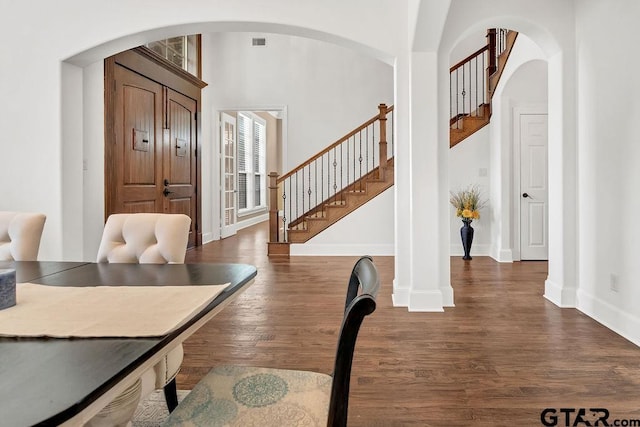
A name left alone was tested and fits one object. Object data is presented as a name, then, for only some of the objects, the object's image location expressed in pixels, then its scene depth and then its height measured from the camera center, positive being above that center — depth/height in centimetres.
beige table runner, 98 -26
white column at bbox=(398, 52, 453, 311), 369 +19
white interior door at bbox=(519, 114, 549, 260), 592 +24
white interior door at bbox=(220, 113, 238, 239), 823 +60
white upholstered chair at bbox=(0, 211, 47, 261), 207 -13
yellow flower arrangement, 600 +5
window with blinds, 1049 +113
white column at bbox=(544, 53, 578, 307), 373 +18
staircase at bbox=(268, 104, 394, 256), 657 +37
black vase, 602 -43
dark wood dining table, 64 -29
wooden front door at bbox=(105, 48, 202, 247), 471 +83
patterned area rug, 187 -91
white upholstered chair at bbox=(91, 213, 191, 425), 195 -14
